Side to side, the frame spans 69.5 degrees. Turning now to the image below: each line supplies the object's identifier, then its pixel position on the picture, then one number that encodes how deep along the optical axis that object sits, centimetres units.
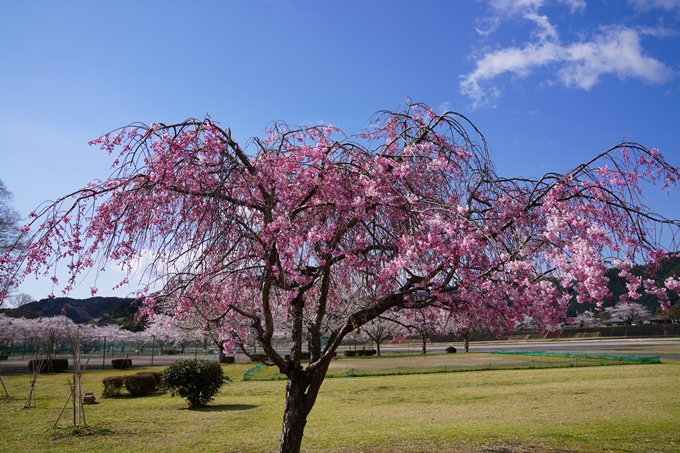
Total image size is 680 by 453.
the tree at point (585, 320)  8031
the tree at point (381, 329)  5090
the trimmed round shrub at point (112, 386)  1881
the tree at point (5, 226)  2006
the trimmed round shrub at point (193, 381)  1559
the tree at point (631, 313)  7975
